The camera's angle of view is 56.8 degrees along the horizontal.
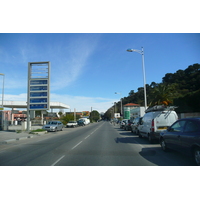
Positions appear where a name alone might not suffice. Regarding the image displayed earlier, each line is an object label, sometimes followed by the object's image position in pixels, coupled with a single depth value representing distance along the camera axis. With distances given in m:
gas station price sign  25.70
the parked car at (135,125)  18.73
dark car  6.32
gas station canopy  49.19
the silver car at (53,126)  25.78
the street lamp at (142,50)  22.30
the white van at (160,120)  11.94
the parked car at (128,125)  26.47
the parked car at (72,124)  40.03
